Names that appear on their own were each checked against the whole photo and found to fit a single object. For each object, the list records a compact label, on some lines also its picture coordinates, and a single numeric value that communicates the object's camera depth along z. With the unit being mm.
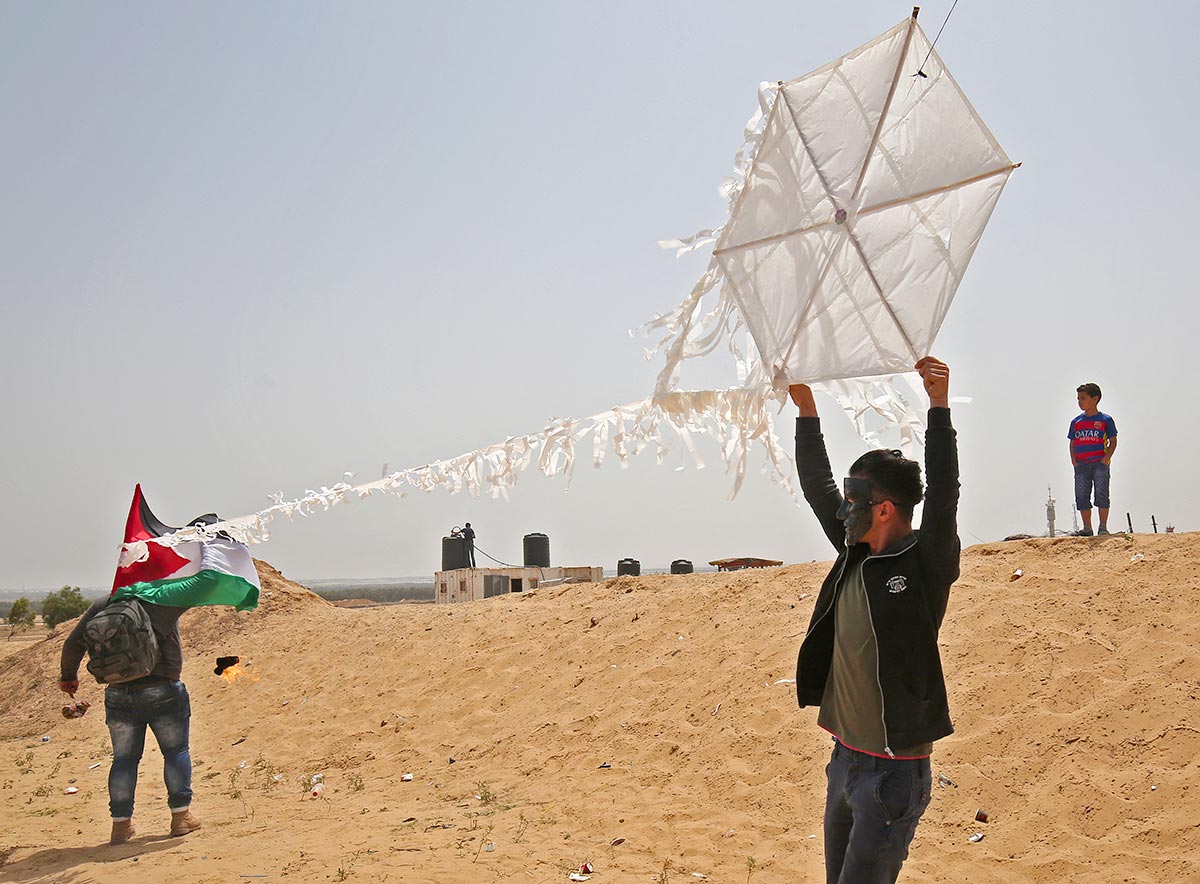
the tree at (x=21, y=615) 42188
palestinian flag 5406
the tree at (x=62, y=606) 38781
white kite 3305
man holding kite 2666
